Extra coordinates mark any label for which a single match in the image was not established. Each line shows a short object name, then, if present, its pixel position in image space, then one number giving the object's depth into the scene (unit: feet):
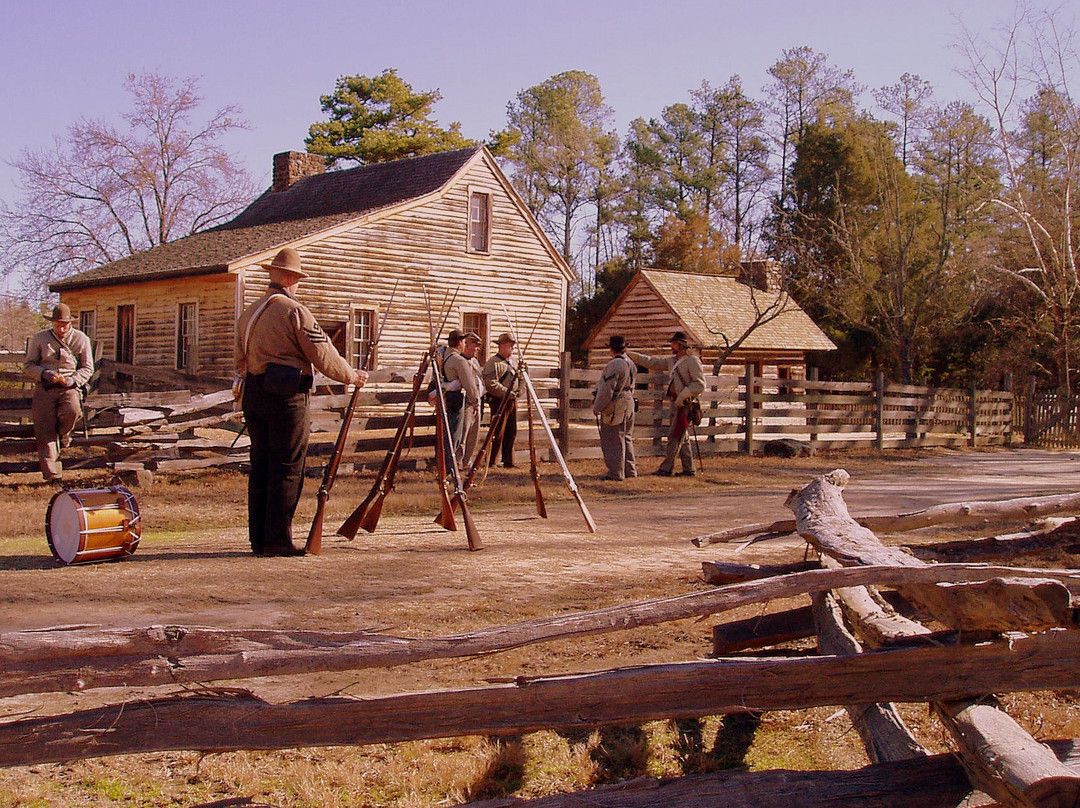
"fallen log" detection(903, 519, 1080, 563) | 19.77
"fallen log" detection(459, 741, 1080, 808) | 10.75
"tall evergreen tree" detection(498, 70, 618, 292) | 176.65
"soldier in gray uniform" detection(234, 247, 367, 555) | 25.79
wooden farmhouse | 82.74
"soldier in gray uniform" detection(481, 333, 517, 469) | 49.24
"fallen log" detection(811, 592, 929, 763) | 11.89
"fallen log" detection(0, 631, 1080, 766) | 10.62
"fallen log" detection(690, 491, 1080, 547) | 20.06
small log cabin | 110.22
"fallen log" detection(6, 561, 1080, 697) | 10.40
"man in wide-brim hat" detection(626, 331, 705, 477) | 47.26
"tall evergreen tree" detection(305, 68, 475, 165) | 157.38
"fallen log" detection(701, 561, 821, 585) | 16.92
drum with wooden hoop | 24.12
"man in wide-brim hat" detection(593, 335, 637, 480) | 45.24
